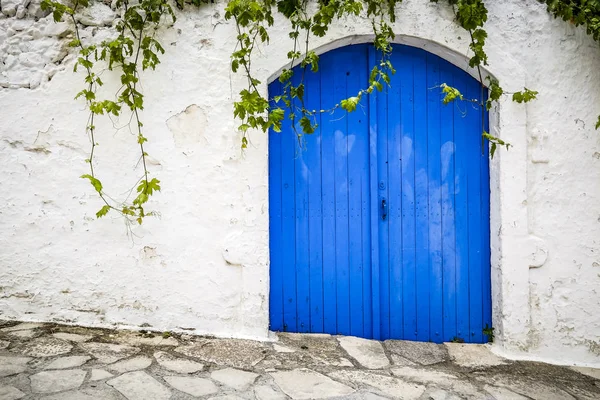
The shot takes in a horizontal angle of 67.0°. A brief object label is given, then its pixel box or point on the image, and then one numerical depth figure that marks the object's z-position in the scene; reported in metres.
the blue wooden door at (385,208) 3.29
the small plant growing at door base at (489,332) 3.24
